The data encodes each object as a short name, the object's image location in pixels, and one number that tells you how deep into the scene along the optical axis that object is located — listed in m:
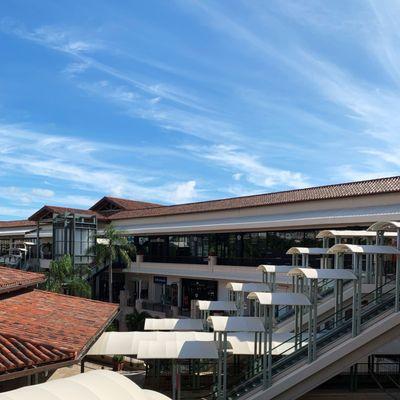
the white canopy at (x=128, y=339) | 16.73
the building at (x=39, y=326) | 10.08
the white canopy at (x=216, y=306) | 21.34
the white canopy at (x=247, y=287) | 21.08
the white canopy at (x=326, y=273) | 15.68
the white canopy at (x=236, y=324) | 15.82
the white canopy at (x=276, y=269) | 21.07
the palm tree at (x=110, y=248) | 39.47
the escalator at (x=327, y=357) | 15.45
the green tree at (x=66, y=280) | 34.81
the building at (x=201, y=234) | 28.34
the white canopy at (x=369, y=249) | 15.95
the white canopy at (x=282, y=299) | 15.74
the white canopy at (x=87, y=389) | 6.74
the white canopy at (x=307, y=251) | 21.33
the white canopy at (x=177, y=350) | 15.52
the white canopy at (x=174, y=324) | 21.44
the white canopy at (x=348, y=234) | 19.94
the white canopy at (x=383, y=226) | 16.64
